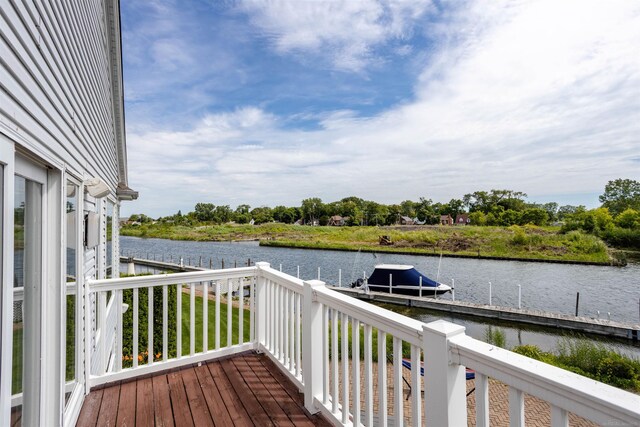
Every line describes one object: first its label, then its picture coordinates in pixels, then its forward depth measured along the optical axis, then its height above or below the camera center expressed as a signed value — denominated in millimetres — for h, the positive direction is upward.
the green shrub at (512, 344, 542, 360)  6198 -2671
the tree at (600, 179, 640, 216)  36484 +2372
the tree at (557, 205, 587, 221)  39762 +988
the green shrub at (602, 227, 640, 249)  26842 -1809
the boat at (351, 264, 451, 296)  13805 -2791
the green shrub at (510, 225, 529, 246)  27525 -1881
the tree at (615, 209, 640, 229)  28762 -304
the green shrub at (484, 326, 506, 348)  7570 -2889
